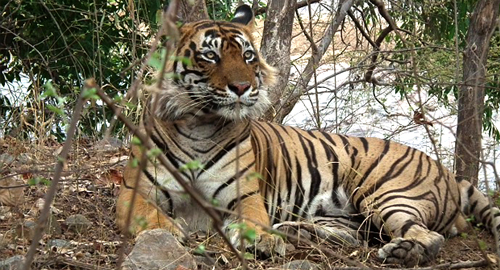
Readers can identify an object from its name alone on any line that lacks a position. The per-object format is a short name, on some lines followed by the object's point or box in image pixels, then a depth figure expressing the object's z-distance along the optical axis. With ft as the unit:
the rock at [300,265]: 28.60
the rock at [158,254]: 27.27
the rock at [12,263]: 25.57
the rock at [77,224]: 32.19
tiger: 32.99
